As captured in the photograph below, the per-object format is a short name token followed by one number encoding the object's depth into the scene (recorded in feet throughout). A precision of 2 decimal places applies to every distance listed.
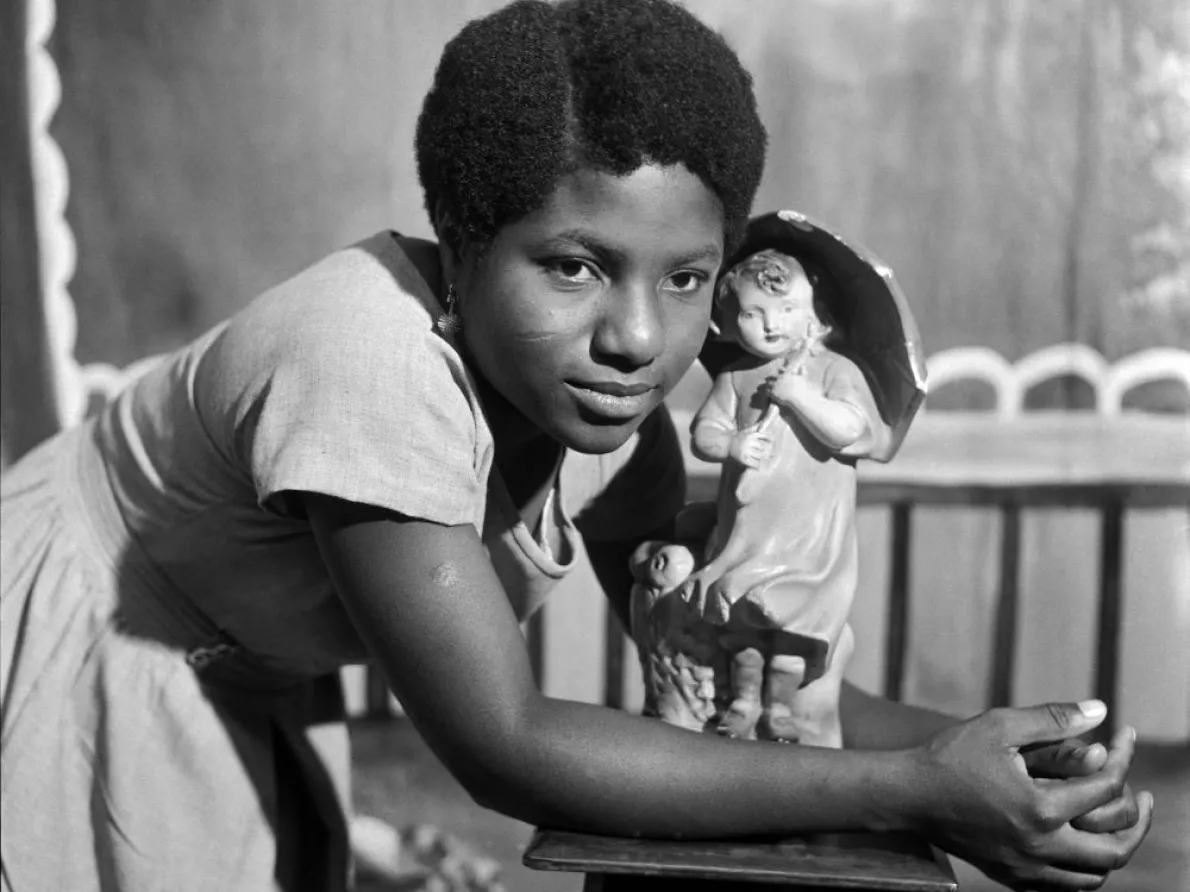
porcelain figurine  2.70
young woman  2.36
